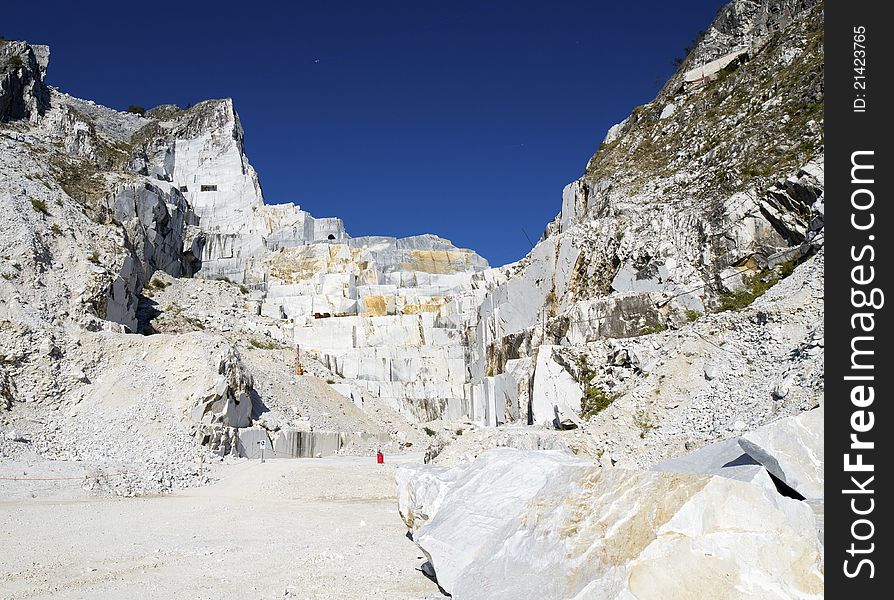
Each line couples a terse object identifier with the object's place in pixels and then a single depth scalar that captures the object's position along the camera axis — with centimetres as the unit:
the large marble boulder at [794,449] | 566
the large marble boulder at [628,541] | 429
